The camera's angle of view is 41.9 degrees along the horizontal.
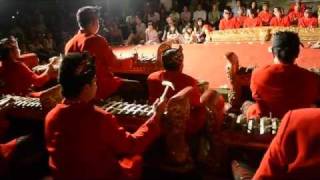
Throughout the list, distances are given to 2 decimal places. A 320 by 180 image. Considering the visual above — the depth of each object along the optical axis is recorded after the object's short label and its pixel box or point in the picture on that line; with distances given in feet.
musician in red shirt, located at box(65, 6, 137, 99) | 11.30
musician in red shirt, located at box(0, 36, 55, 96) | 12.59
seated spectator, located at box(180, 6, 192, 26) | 36.42
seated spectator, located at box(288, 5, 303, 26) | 29.91
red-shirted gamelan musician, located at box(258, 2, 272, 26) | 30.89
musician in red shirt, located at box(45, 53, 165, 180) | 6.31
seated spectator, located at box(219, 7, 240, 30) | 31.55
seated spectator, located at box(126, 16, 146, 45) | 34.28
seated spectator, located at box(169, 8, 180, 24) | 35.89
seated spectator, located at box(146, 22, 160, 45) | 32.68
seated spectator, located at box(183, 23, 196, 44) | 29.01
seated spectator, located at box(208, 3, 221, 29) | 35.51
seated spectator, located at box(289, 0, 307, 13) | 31.58
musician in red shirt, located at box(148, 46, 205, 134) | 9.32
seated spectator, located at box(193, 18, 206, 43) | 29.87
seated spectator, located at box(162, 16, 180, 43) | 31.07
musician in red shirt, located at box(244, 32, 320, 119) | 9.04
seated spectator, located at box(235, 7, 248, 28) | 31.71
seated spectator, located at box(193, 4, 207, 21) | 36.14
